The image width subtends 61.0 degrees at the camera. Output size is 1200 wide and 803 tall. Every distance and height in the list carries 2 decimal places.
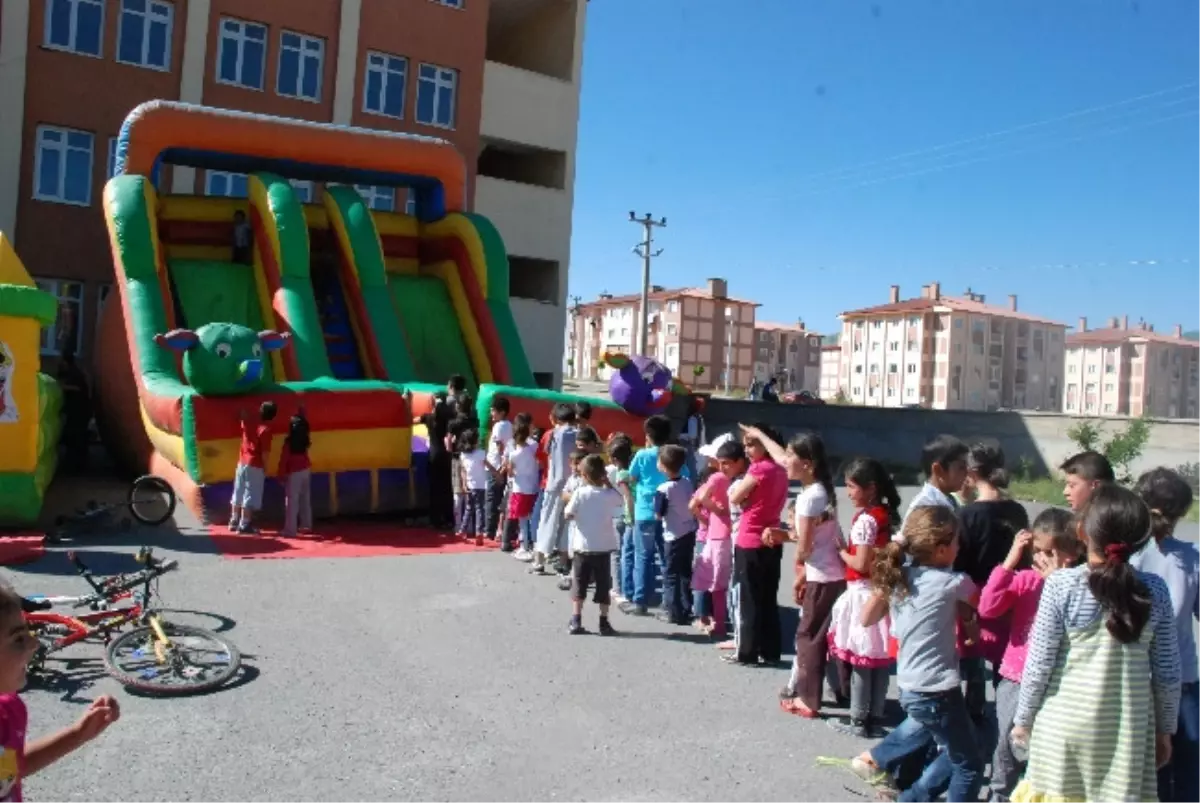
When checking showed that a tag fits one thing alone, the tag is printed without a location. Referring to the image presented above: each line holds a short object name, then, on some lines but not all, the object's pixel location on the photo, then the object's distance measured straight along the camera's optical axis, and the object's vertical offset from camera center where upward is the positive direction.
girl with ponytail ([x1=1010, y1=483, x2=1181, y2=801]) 3.42 -0.77
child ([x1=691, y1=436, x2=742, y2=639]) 7.29 -0.89
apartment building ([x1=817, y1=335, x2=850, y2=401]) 99.25 +5.98
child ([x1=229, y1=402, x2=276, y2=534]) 10.36 -0.84
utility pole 40.81 +7.14
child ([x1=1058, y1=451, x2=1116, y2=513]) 4.68 -0.14
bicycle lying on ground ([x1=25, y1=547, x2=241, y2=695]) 5.68 -1.48
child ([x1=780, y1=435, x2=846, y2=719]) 5.80 -0.82
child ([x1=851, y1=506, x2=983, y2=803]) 4.17 -0.82
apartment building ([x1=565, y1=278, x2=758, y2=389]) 78.69 +7.10
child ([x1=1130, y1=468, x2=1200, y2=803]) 4.12 -0.63
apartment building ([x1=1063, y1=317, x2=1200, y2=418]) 86.31 +6.54
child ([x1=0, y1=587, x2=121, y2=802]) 2.57 -0.93
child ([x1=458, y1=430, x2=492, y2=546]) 10.79 -0.83
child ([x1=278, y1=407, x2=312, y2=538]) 10.52 -0.75
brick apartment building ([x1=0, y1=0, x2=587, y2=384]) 19.14 +6.47
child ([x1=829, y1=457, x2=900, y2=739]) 5.41 -1.05
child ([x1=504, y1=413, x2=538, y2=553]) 10.01 -0.60
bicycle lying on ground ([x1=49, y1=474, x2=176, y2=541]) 9.99 -1.24
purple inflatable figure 12.73 +0.39
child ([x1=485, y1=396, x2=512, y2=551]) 10.54 -0.51
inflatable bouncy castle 9.39 -0.19
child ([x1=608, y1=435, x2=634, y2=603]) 8.33 -0.69
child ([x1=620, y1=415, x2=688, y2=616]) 8.00 -0.76
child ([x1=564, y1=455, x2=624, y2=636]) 7.30 -0.95
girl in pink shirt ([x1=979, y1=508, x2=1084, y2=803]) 4.32 -0.71
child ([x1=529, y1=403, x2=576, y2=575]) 9.23 -0.75
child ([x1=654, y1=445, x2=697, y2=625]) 7.74 -0.91
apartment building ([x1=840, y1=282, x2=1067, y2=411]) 77.44 +6.45
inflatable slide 10.88 +1.23
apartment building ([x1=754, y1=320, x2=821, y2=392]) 91.12 +6.70
